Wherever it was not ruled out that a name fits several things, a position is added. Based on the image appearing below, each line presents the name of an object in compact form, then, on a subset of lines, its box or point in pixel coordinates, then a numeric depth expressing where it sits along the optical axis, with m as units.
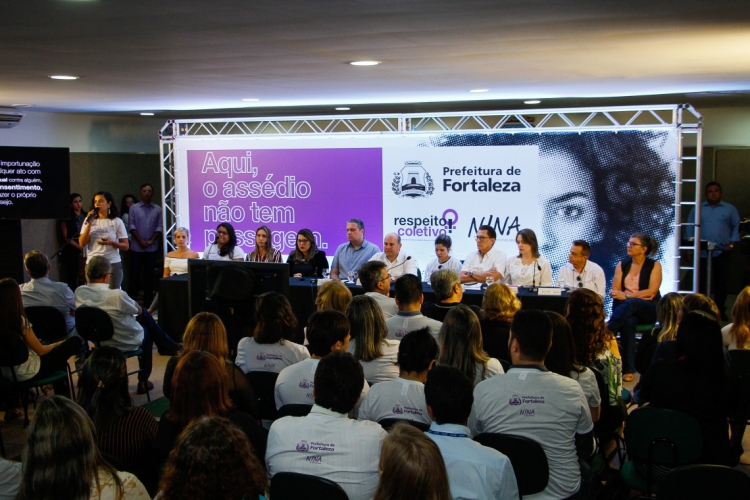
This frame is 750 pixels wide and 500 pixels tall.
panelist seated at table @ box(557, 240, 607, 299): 6.80
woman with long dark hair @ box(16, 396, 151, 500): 2.02
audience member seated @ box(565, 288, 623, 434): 3.58
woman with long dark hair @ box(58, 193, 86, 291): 9.59
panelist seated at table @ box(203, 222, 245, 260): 7.91
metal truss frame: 7.30
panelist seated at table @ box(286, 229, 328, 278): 7.73
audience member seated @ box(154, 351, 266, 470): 2.69
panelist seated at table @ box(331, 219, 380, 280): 7.69
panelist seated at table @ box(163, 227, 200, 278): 8.07
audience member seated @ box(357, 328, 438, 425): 2.89
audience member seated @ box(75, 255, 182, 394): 5.32
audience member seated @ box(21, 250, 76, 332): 5.43
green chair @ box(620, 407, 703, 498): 3.13
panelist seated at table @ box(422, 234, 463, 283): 7.33
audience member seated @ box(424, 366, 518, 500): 2.19
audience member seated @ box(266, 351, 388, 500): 2.36
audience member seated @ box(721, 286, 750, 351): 4.44
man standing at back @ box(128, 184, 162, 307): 9.84
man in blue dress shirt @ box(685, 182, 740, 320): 9.11
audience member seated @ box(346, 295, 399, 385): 3.73
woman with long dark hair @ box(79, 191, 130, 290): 8.64
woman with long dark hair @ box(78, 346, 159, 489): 2.74
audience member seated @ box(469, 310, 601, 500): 2.73
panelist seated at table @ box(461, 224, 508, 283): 7.25
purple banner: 8.97
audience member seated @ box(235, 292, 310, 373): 3.86
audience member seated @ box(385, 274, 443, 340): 4.18
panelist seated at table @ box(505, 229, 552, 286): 7.03
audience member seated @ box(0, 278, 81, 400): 4.45
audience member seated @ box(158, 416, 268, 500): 1.75
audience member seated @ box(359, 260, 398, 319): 5.14
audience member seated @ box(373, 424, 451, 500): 1.83
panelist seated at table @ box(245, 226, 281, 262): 7.88
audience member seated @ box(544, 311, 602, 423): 3.24
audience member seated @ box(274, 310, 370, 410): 3.32
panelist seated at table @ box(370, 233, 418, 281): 7.39
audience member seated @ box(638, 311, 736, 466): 3.30
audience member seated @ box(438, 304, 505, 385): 3.42
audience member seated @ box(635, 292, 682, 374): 4.54
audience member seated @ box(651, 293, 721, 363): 4.33
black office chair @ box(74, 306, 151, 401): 5.20
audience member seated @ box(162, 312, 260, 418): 3.32
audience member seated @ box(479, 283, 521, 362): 4.26
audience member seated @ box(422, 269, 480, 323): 4.73
